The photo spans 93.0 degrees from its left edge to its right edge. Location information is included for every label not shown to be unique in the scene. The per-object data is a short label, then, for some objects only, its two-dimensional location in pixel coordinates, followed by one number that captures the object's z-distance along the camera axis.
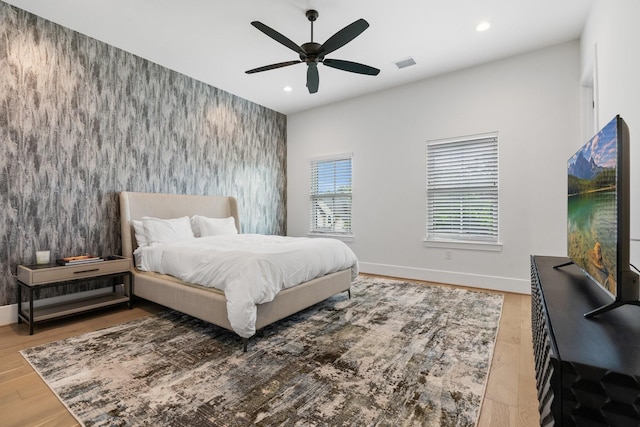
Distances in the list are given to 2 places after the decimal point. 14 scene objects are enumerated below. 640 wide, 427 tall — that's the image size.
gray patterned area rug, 1.61
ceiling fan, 2.55
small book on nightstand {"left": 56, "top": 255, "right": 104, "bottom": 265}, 2.93
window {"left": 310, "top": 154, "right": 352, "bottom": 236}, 5.43
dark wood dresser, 0.77
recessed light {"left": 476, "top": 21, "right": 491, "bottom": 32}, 3.16
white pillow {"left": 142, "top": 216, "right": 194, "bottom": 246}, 3.52
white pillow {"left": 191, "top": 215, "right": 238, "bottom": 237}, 4.05
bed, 2.51
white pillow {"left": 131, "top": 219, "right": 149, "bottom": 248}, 3.54
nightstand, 2.68
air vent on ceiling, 3.95
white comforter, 2.30
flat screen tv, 1.06
